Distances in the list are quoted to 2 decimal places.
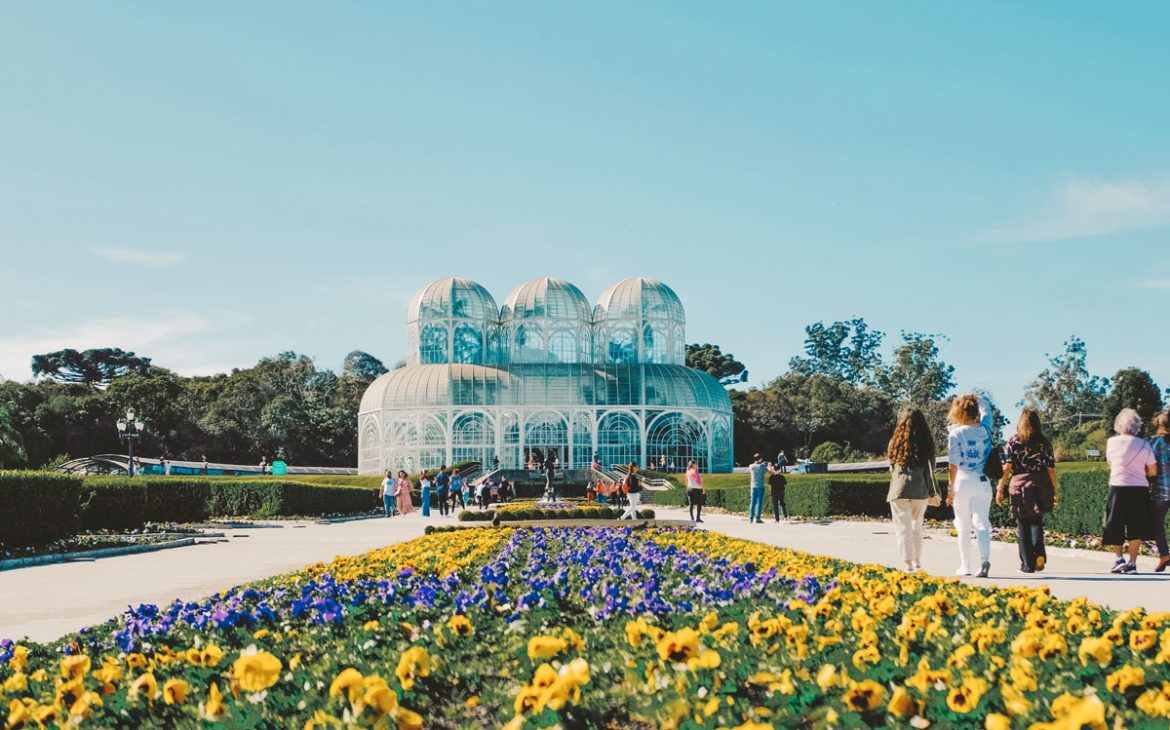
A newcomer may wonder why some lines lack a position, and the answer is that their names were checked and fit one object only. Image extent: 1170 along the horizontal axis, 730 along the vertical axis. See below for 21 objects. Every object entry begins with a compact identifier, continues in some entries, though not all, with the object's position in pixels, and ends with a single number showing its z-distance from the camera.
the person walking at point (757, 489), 23.44
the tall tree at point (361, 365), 95.44
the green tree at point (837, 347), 107.06
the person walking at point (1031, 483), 10.27
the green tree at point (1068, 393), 74.25
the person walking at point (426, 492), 30.36
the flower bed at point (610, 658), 3.08
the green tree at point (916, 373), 86.25
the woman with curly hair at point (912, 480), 10.35
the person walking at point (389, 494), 32.38
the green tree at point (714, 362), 93.88
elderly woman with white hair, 10.55
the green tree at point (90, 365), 86.56
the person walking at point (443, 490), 30.80
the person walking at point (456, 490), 35.94
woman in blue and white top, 10.12
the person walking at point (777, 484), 25.73
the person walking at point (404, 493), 33.66
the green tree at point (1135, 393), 69.75
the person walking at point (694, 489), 23.59
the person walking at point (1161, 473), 10.68
